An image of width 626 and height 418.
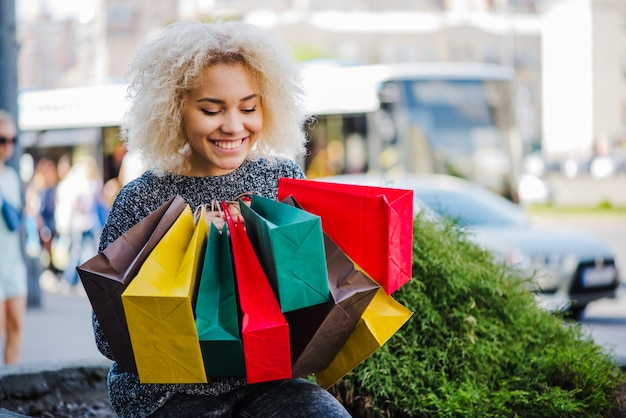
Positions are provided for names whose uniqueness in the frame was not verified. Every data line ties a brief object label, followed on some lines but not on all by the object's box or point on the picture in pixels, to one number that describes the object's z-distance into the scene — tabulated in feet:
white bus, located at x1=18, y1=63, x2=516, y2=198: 51.49
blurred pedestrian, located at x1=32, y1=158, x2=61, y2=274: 58.39
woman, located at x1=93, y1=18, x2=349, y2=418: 8.13
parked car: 33.91
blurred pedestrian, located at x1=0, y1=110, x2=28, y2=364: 21.12
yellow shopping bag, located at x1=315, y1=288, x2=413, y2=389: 7.05
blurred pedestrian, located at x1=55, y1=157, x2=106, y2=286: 51.88
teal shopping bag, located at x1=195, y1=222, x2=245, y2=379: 6.66
